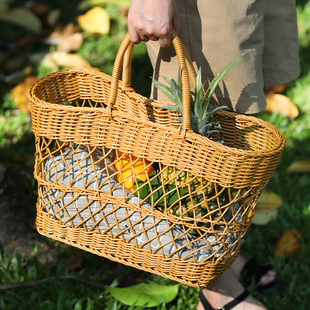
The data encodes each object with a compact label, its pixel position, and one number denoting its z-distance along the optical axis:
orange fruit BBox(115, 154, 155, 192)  3.15
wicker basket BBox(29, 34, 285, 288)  2.78
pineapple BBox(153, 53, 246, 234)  2.86
